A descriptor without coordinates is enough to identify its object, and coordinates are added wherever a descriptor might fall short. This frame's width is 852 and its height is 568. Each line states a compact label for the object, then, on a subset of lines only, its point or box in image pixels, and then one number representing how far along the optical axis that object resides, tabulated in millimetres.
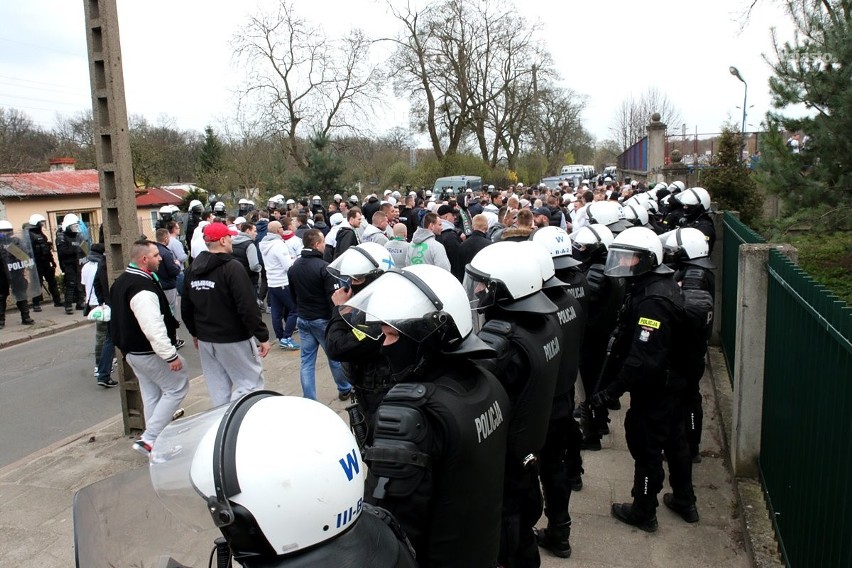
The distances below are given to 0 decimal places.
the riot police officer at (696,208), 8541
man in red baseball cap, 5719
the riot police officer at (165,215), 12686
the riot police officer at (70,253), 13688
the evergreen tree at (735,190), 15523
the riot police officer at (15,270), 12328
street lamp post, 20688
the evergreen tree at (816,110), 8641
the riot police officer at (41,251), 13391
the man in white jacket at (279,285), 9422
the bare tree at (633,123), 52469
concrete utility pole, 6043
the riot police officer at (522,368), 3205
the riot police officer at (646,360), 4023
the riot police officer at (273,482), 1511
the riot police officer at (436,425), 2141
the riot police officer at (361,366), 4023
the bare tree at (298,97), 30281
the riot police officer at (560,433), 3990
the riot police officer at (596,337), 5617
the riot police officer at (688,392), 4121
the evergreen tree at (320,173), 27562
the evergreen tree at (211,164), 34094
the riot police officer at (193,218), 13766
